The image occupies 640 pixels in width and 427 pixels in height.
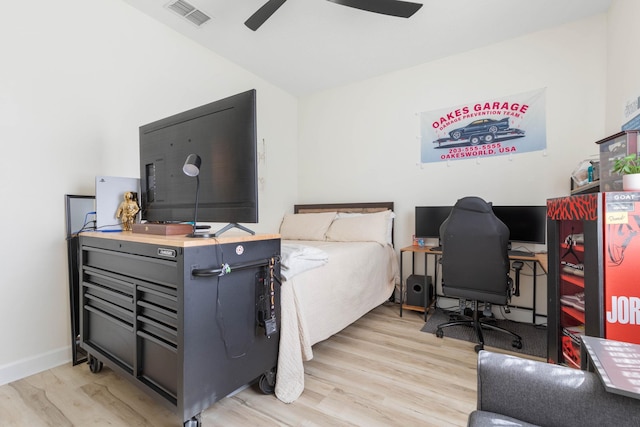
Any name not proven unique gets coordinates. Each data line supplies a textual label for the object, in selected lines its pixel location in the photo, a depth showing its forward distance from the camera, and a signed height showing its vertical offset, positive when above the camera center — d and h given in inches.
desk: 86.8 -19.6
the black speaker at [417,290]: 112.3 -32.8
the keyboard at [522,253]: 93.9 -15.6
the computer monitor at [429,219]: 114.4 -4.6
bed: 62.6 -19.2
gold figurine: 73.5 -0.7
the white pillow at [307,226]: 131.1 -8.3
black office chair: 80.7 -14.6
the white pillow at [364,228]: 119.0 -8.8
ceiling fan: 78.3 +56.6
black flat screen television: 52.3 +9.8
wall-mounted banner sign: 105.0 +31.5
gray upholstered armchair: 26.3 -18.9
